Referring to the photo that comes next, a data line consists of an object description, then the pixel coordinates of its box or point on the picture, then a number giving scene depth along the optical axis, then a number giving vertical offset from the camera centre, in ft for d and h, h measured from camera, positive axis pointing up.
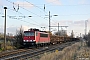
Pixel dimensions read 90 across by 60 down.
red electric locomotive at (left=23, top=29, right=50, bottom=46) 148.88 -0.57
